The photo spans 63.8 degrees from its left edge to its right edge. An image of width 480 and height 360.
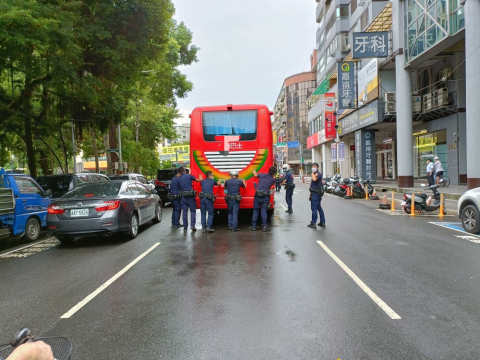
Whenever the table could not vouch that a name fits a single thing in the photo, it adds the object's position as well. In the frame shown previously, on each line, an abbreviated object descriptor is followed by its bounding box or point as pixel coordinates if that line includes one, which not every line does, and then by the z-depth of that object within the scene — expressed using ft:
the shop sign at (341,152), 92.57
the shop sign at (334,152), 100.39
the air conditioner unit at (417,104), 80.69
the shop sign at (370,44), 80.94
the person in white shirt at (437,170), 59.03
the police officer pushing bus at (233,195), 34.60
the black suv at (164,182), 65.16
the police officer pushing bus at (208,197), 34.59
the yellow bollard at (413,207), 45.44
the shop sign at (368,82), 90.07
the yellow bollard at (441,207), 44.29
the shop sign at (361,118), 89.04
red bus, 37.78
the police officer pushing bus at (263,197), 34.55
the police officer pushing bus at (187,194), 35.04
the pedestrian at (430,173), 65.98
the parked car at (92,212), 28.66
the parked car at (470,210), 30.63
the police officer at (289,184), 48.32
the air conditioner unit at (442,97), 72.01
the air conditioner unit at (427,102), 76.26
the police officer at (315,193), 35.17
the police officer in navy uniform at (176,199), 36.11
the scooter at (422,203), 45.16
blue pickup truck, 30.63
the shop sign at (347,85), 104.53
